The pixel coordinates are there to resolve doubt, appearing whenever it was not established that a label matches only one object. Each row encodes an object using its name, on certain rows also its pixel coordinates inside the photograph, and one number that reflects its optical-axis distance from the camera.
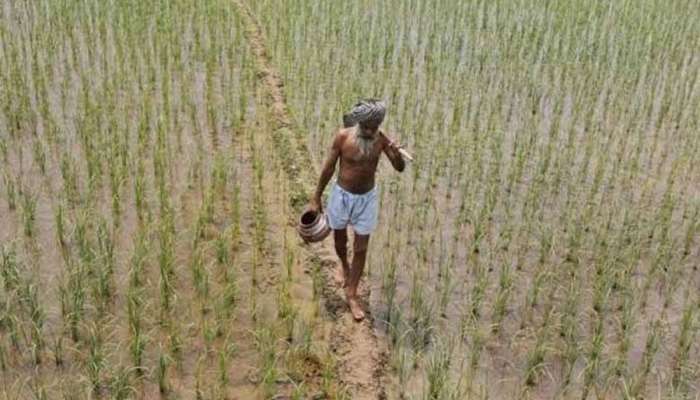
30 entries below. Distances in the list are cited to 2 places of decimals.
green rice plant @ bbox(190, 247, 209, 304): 3.58
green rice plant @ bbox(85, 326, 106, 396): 2.96
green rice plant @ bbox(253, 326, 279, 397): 3.01
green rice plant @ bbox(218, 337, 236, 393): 3.02
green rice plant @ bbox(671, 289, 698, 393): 3.29
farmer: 3.36
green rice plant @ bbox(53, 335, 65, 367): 3.11
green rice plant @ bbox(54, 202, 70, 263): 3.85
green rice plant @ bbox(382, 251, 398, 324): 3.62
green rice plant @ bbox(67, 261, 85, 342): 3.26
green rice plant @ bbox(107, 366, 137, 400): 2.89
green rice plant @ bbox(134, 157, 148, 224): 4.23
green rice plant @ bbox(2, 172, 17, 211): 4.20
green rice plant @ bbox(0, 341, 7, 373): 3.05
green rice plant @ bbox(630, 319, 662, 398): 3.21
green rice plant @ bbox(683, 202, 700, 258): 4.28
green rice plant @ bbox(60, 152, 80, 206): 4.33
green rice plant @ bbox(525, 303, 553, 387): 3.25
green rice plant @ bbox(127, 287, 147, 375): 3.06
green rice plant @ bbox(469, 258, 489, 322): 3.61
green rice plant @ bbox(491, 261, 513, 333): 3.59
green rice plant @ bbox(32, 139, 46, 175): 4.60
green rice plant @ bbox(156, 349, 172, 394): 3.00
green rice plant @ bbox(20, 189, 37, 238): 3.95
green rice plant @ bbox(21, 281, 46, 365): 3.12
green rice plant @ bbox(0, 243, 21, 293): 3.46
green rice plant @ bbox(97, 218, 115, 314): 3.50
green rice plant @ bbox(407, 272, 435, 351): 3.43
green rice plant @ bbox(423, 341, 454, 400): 3.02
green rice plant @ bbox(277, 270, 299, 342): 3.41
